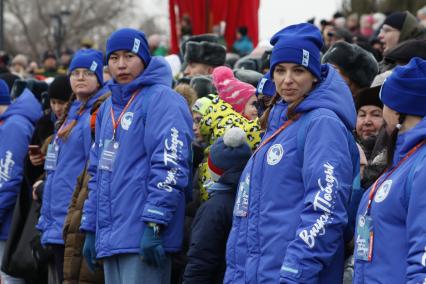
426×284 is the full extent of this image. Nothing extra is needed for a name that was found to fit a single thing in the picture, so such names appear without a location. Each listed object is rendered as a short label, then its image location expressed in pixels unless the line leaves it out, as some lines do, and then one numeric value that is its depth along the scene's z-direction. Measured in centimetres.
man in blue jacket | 1202
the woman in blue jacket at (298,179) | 953
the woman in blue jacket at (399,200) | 828
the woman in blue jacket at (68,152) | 1469
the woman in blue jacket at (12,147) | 1700
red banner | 2810
